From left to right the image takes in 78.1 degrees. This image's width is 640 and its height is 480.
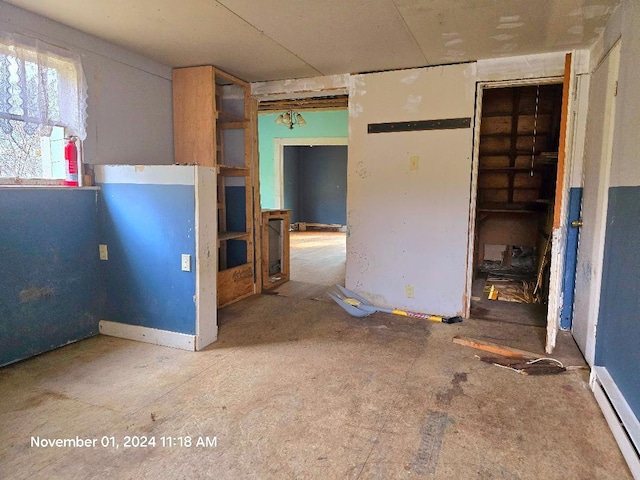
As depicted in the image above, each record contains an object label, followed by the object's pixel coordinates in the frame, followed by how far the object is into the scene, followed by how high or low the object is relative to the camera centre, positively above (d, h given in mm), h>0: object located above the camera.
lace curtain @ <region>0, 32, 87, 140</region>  2488 +719
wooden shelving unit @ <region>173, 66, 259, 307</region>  3785 +470
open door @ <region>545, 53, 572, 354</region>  2865 -220
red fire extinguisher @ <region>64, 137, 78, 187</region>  2920 +232
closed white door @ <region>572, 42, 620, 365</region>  2564 -3
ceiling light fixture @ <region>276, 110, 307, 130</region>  7804 +1570
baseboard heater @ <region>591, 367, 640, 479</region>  1718 -1066
